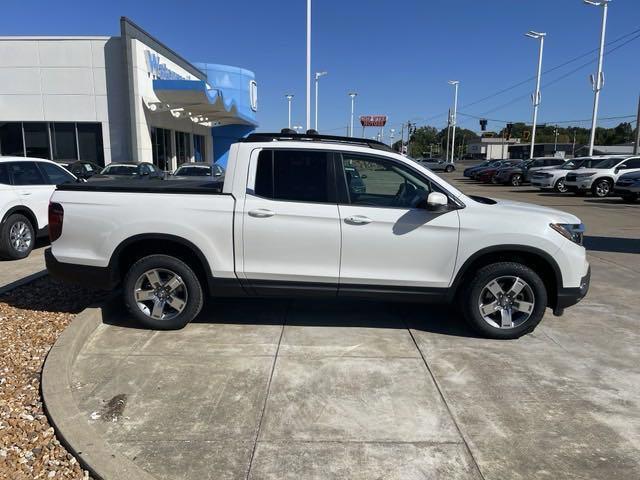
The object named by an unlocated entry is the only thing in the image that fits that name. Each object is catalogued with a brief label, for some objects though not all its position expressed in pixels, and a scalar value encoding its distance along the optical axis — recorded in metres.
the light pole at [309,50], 23.89
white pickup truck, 4.82
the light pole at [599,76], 32.88
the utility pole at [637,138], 29.52
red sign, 91.93
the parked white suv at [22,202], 8.13
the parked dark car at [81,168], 16.47
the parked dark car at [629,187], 19.62
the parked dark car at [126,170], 15.18
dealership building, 21.27
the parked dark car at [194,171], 15.52
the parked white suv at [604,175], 22.78
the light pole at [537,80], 43.12
